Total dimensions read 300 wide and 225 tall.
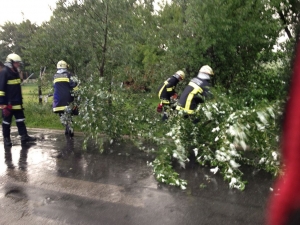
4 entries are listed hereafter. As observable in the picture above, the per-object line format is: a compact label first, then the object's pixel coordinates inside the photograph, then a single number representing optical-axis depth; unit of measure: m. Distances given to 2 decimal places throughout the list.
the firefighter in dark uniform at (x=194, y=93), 5.91
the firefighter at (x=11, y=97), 6.71
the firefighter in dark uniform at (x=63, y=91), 7.05
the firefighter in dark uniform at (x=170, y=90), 7.97
